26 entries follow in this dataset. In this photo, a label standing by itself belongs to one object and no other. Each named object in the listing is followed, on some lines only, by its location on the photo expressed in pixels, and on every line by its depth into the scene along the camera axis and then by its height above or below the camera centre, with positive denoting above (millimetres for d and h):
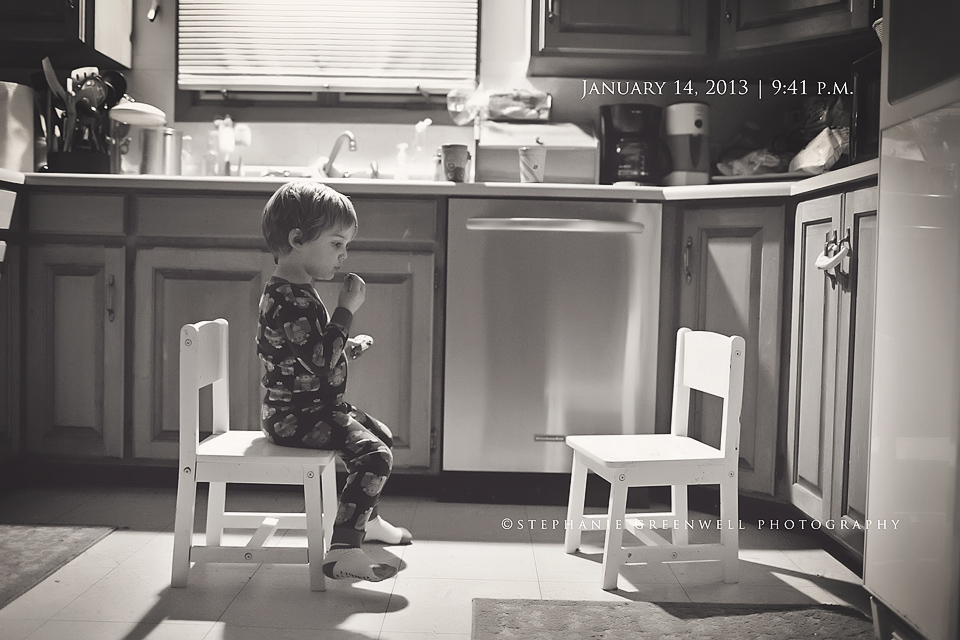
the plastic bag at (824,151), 2383 +438
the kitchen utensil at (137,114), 2621 +538
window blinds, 2912 +846
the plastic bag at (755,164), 2633 +436
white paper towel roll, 2574 +482
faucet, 2725 +467
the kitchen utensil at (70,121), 2631 +510
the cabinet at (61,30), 2627 +796
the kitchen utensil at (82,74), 2648 +666
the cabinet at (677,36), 2516 +805
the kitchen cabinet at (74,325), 2379 -108
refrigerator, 1258 -50
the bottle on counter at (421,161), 2865 +452
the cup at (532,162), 2574 +410
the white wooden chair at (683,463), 1673 -321
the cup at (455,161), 2504 +396
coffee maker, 2676 +497
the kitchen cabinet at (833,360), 1741 -122
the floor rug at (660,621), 1481 -577
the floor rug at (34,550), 1687 -583
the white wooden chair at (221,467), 1597 -334
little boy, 1640 -120
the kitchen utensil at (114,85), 2697 +643
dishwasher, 2320 -80
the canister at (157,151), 2701 +436
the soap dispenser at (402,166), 2850 +429
